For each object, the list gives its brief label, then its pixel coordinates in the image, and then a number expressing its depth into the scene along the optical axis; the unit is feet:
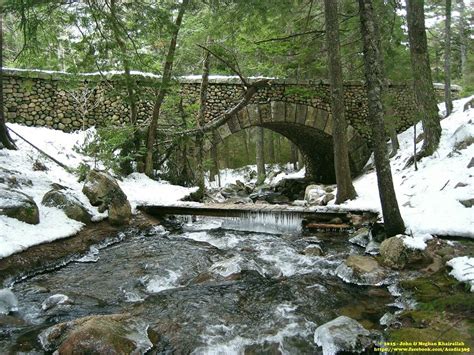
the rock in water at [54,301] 13.25
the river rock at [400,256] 15.83
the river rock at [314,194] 32.70
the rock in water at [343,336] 10.01
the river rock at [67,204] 21.68
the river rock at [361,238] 20.58
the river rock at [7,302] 12.82
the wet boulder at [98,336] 9.72
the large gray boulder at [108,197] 24.48
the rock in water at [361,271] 15.14
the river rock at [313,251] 19.49
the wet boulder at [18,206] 17.98
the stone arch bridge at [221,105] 38.11
